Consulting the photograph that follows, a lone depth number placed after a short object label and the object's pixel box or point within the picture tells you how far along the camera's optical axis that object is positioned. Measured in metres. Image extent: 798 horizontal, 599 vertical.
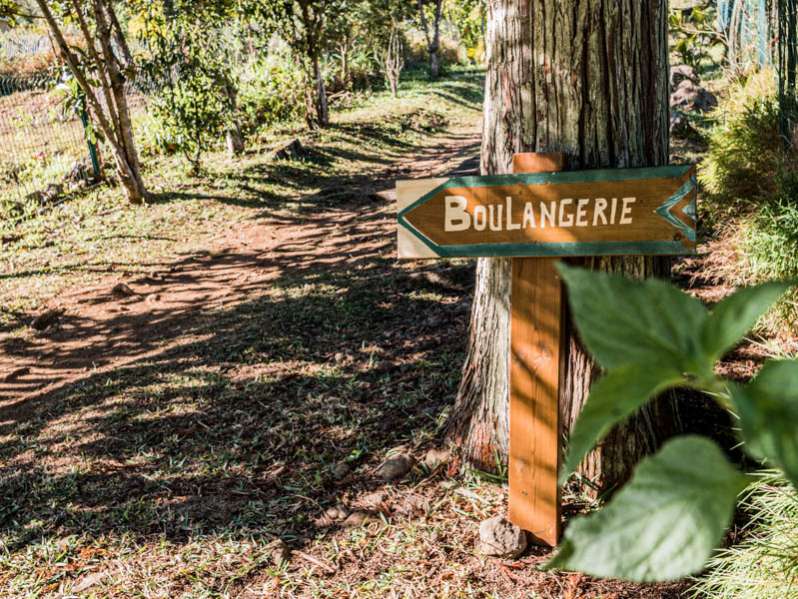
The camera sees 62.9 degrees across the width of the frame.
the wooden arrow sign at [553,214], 1.84
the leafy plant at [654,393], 0.27
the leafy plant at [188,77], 10.06
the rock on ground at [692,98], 11.10
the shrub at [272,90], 13.58
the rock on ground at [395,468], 2.73
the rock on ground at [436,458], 2.73
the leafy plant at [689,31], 6.39
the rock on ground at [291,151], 11.29
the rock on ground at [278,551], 2.39
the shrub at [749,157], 4.86
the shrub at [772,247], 3.94
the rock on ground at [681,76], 11.77
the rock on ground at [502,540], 2.22
